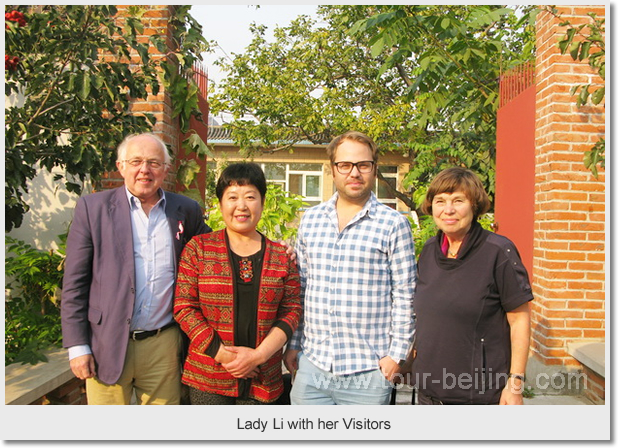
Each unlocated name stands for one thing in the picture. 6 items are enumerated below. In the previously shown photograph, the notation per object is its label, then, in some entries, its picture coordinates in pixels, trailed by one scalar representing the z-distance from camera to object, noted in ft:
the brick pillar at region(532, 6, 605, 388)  13.17
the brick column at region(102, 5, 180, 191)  13.82
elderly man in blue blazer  7.55
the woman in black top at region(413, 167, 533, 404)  6.72
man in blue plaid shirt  7.33
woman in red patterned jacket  7.22
